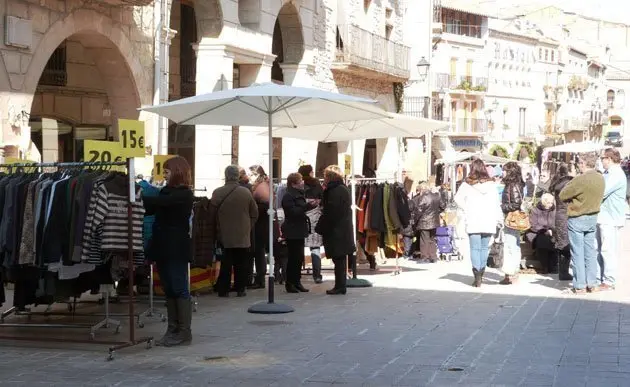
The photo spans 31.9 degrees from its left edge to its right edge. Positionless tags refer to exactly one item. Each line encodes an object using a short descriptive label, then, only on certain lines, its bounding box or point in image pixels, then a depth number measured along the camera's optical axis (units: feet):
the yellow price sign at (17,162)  37.14
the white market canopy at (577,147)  107.70
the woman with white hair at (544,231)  55.62
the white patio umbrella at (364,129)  54.95
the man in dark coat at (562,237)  53.31
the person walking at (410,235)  69.10
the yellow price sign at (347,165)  66.12
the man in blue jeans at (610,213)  48.98
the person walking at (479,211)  50.19
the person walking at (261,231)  51.39
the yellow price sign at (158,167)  44.32
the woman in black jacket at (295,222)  48.24
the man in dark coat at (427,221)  68.69
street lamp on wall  118.42
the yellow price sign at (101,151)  33.17
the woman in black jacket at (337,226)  47.83
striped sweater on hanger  33.17
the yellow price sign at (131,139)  32.91
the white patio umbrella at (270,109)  40.98
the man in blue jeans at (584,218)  46.98
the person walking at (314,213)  51.98
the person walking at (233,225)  46.09
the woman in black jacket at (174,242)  33.37
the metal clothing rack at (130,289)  32.42
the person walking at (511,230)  52.65
